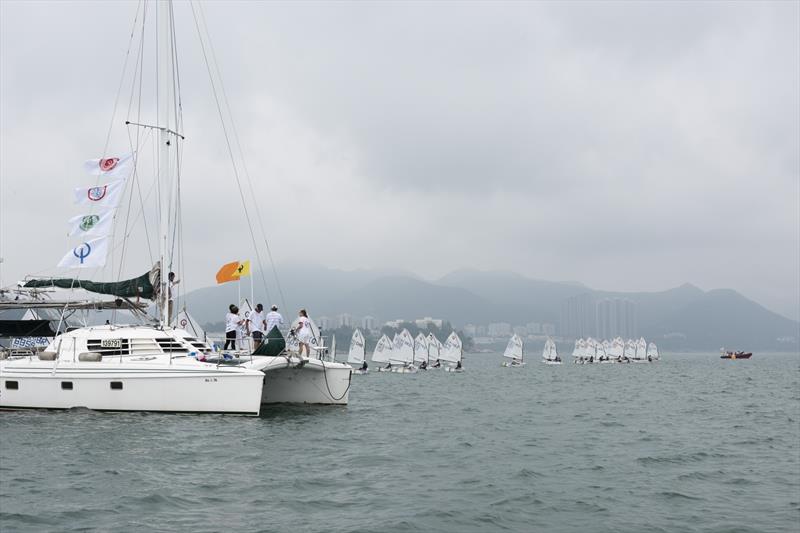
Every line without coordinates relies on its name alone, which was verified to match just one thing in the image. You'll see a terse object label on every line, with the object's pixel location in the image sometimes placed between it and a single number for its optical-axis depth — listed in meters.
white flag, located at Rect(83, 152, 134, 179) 25.69
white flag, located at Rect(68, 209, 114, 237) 25.16
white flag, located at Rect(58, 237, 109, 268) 24.88
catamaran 21.61
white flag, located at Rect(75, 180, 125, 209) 25.47
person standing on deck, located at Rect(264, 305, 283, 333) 25.14
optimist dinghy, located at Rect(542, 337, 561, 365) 108.21
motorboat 162.84
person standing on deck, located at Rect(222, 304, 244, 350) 25.64
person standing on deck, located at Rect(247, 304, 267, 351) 26.14
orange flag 25.69
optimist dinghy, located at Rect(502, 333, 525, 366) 97.00
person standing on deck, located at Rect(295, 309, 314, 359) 25.27
